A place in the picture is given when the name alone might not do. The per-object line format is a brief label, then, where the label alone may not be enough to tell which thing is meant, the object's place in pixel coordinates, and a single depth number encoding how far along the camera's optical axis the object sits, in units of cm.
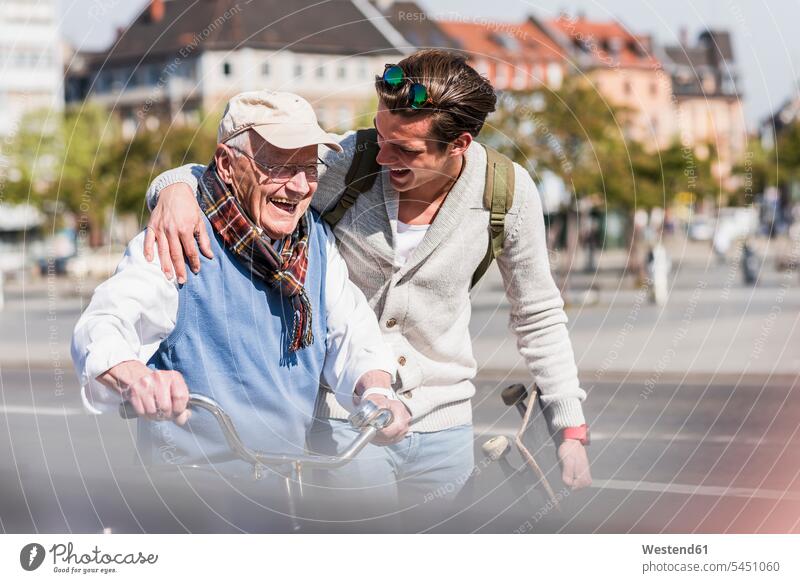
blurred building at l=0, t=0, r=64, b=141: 5912
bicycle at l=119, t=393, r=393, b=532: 300
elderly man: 323
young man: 353
